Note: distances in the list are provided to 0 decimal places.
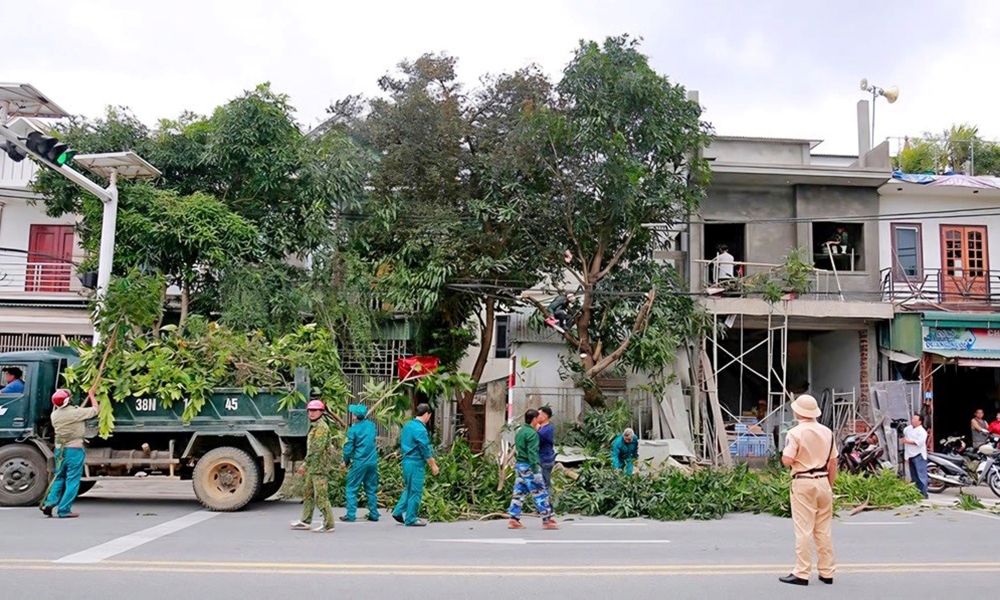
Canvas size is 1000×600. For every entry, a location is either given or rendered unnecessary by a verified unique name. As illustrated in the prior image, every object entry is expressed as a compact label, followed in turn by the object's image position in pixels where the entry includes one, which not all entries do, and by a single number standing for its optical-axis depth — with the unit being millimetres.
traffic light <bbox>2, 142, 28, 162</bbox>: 12672
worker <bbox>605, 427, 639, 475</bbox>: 14852
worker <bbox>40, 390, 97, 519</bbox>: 10953
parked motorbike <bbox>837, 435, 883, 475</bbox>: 16547
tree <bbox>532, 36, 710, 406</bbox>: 17219
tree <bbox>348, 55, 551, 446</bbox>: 17969
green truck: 12023
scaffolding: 18969
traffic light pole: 13484
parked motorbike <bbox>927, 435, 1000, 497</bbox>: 15883
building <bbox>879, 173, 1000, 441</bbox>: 19703
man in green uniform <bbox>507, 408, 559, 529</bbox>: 10961
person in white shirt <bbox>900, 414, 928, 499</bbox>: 15714
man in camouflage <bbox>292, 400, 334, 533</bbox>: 10055
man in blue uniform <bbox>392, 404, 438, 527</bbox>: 10656
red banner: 17536
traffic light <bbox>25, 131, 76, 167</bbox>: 12484
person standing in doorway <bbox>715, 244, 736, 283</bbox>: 20319
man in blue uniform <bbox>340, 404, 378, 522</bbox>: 11156
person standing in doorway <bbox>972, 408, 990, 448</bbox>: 19062
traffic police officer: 7219
